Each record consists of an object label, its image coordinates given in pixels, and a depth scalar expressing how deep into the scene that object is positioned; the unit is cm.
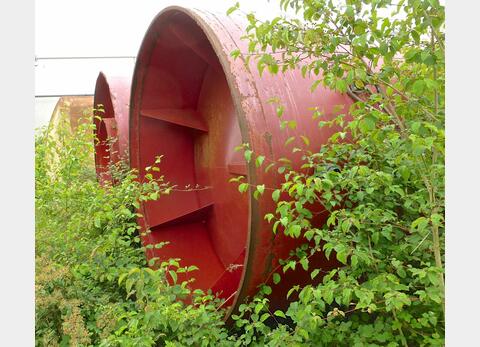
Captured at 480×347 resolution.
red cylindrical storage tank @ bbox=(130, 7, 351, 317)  228
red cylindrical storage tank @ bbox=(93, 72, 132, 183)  471
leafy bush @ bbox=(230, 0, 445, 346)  172
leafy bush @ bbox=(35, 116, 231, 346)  232
